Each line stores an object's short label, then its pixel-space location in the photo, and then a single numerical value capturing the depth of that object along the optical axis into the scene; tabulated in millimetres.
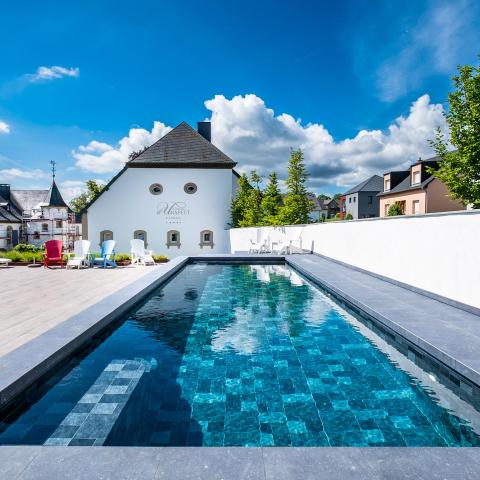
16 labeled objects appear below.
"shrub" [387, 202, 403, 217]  31547
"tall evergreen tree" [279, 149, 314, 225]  26342
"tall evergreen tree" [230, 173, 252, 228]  27344
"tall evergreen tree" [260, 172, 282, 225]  25844
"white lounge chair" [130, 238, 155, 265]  14359
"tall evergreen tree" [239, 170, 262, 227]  25891
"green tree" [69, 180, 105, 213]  77712
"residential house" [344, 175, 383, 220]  50094
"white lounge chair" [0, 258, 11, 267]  13167
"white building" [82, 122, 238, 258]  27188
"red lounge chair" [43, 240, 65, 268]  13062
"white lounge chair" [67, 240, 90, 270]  12637
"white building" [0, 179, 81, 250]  50594
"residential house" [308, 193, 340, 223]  80825
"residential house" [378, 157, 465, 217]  30203
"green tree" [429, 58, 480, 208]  14820
